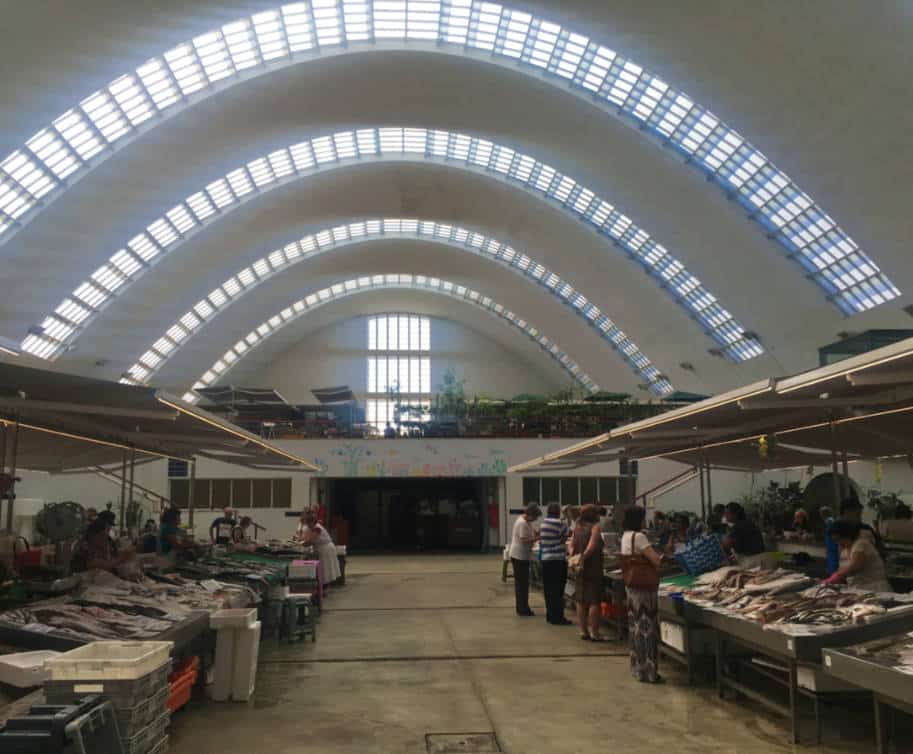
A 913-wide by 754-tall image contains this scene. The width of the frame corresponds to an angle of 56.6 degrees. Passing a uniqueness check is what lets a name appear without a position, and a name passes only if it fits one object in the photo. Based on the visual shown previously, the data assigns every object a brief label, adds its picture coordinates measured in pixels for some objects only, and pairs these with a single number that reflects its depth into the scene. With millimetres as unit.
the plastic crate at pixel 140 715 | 4312
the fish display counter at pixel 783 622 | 5324
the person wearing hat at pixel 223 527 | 17417
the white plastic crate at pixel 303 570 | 11508
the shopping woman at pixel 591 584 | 9562
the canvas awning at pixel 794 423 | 5680
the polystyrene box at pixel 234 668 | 6797
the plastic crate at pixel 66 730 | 3393
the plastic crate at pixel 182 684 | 5859
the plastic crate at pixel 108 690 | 4262
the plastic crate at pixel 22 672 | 4727
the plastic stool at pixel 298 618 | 9683
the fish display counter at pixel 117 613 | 5492
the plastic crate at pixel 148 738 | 4293
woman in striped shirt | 10703
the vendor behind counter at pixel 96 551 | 8406
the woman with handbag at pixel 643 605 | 7281
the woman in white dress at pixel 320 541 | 14430
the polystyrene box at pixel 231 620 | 6832
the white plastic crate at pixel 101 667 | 4344
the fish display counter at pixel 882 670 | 4238
